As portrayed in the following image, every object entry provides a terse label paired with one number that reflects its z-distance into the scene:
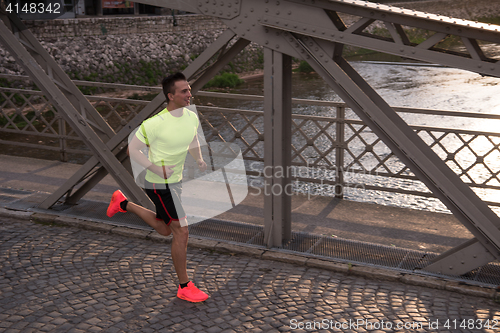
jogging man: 4.79
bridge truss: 4.76
